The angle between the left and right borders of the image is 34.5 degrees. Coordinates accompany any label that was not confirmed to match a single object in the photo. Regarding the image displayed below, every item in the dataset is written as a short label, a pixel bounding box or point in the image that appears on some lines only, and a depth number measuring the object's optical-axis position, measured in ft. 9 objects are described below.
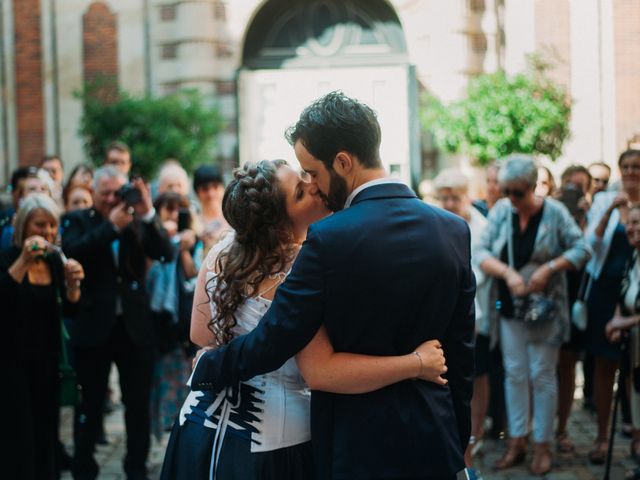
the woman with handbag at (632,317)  20.97
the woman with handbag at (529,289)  22.39
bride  11.36
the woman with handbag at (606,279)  23.40
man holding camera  21.09
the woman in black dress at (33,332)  19.11
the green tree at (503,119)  41.73
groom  9.77
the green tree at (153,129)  42.86
